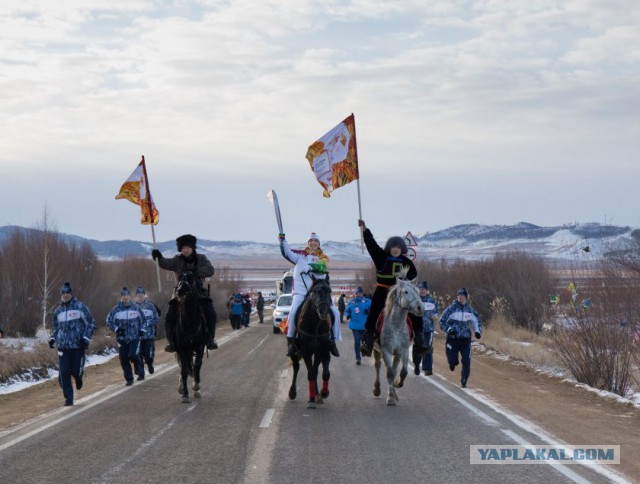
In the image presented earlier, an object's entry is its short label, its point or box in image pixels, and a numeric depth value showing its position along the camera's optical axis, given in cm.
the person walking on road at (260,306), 6363
